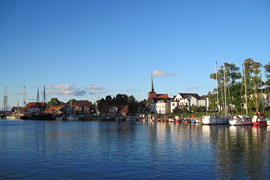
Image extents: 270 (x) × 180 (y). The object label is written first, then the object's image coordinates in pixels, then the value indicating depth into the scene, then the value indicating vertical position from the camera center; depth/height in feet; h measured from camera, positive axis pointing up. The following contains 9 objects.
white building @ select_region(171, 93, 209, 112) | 484.38 +12.69
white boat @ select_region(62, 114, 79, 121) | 525.10 -16.78
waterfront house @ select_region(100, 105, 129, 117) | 570.46 -2.78
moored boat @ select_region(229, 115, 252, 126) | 249.26 -12.32
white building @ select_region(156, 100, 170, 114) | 538.06 +1.88
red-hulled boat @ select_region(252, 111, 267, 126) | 239.50 -12.16
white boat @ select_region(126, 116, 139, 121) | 484.91 -16.74
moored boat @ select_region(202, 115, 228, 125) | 272.31 -12.34
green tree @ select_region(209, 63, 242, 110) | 315.78 +23.62
